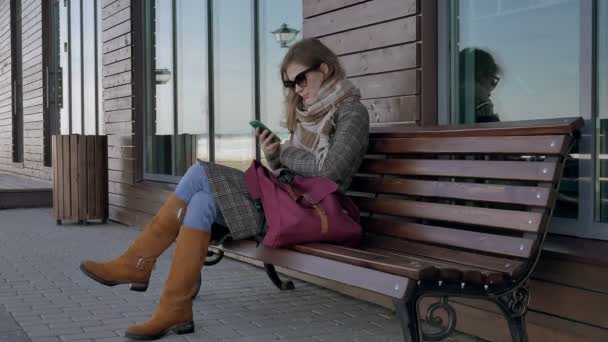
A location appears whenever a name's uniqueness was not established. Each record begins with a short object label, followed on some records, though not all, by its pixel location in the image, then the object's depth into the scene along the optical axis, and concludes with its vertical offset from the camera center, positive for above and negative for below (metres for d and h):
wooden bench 2.30 -0.24
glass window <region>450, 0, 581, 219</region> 3.02 +0.38
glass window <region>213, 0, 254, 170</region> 5.60 +0.54
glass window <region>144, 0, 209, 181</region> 6.42 +0.58
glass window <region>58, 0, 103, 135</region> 9.10 +1.10
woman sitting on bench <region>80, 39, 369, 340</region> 3.05 -0.13
